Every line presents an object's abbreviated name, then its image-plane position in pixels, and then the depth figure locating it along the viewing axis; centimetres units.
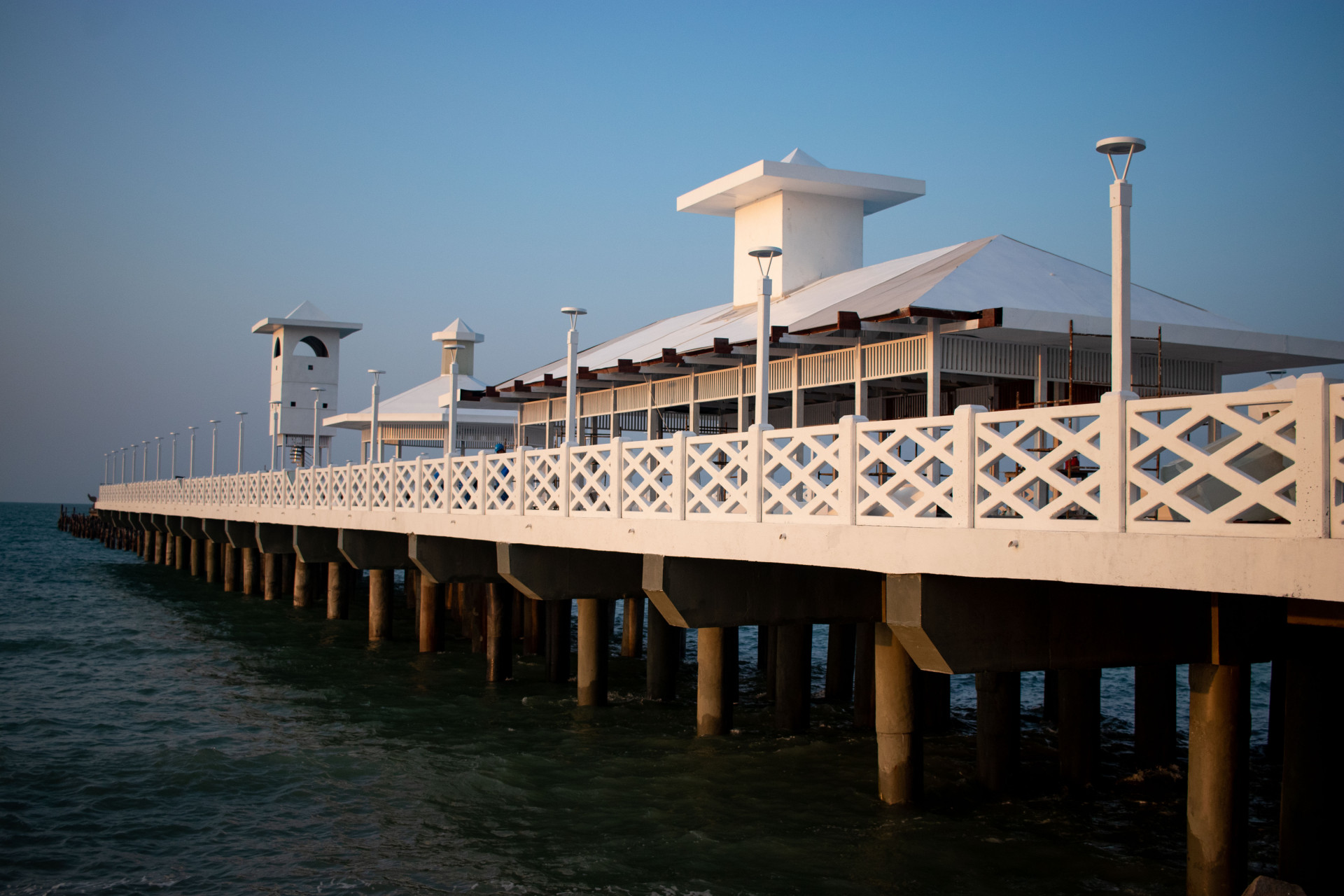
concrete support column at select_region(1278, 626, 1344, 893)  874
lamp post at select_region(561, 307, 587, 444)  1677
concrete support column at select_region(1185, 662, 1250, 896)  819
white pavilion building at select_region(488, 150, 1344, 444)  1529
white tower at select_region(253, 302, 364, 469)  4572
